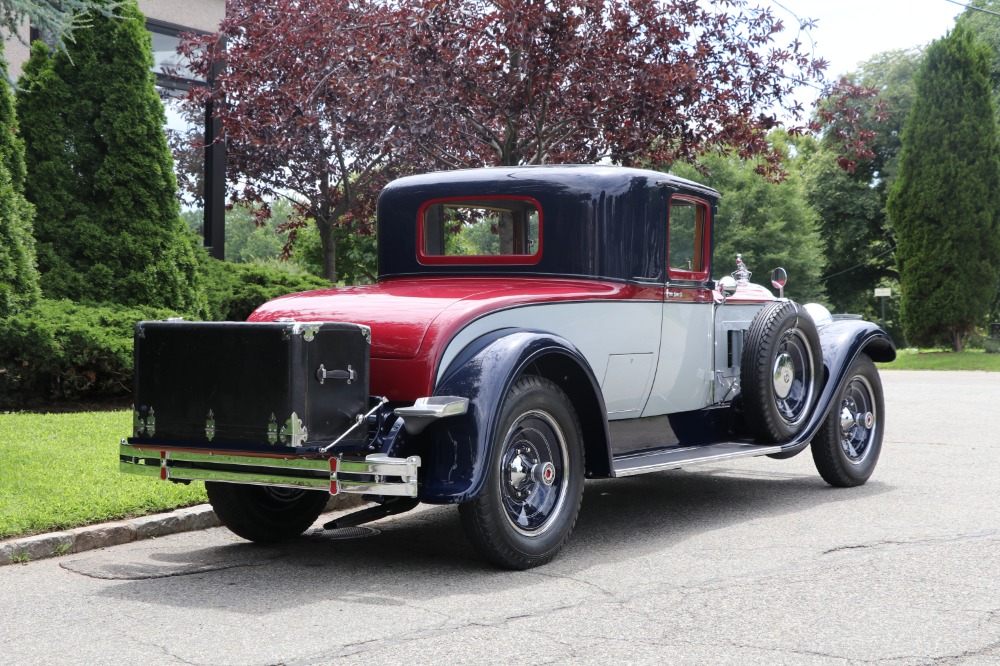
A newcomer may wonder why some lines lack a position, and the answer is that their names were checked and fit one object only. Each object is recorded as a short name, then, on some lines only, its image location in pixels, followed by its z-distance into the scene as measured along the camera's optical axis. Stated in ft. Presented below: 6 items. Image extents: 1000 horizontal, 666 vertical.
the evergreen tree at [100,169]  38.29
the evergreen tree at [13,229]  33.12
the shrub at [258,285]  44.98
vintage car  16.76
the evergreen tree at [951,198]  100.73
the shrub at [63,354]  32.73
